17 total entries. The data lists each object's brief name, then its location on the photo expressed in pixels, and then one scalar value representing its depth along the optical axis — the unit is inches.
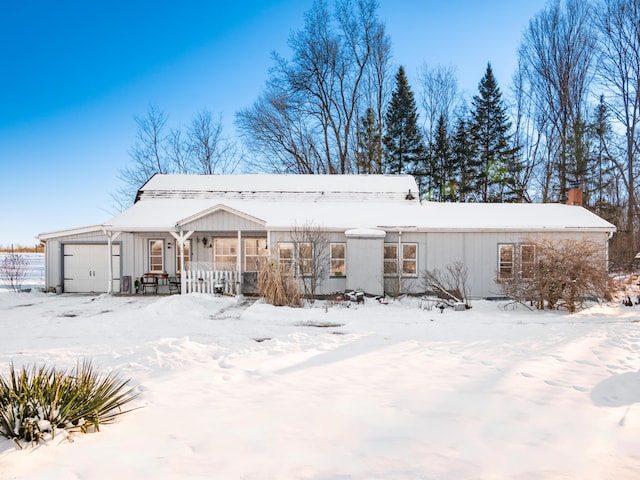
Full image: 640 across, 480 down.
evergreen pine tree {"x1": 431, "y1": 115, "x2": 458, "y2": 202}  1071.0
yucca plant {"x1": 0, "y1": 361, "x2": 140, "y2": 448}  121.5
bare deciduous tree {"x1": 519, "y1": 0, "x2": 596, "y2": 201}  904.3
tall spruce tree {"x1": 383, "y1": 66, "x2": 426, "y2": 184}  1066.1
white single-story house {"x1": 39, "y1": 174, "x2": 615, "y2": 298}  509.7
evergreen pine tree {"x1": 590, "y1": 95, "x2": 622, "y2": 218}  874.8
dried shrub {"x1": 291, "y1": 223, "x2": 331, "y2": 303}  501.7
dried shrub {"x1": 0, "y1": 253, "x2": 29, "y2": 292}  634.8
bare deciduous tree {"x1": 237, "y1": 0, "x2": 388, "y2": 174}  1060.5
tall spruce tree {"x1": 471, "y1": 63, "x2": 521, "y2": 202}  999.0
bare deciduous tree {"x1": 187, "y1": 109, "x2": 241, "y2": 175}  1089.4
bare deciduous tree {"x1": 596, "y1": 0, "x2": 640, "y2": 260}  781.3
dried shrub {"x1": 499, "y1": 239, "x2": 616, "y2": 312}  374.9
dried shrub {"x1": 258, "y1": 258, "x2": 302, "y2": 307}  430.0
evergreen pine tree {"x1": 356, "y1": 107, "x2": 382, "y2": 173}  1047.0
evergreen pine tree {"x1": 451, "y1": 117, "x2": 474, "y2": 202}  1040.2
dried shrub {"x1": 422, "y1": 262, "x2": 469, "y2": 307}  477.1
